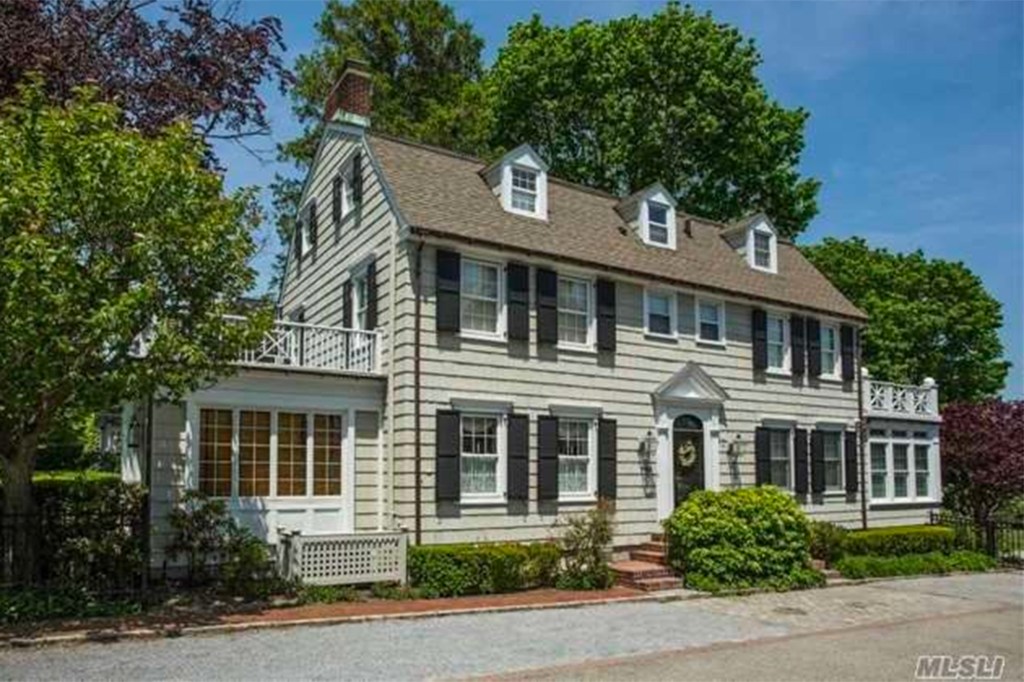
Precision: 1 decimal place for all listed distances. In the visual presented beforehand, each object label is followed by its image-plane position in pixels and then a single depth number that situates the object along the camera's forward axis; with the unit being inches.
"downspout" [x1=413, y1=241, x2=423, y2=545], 643.5
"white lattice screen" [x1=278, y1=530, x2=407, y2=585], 575.8
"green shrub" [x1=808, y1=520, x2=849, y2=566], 799.1
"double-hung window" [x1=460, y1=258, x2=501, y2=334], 702.5
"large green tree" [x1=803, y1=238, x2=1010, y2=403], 1549.0
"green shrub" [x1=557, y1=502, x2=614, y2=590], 658.2
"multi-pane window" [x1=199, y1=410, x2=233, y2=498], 612.7
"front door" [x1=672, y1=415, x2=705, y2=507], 813.2
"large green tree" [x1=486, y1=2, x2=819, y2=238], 1355.8
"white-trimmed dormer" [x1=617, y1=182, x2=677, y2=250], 869.8
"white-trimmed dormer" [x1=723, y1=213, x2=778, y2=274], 967.0
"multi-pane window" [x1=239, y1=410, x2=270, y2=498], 630.5
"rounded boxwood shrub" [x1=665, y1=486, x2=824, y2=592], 688.4
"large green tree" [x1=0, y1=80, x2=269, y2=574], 440.5
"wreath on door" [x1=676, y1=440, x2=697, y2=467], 816.3
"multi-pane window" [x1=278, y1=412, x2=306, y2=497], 648.4
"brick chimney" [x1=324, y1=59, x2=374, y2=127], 808.3
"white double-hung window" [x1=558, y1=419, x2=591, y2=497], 734.5
